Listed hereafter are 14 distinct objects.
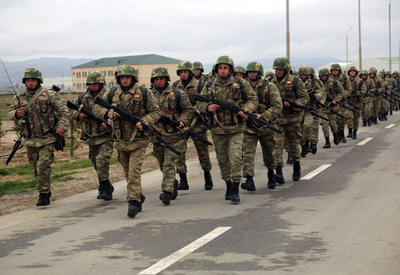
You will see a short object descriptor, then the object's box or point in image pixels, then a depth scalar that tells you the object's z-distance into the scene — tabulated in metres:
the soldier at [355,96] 20.53
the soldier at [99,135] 10.70
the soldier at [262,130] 10.64
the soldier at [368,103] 25.14
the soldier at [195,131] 11.62
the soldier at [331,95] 18.23
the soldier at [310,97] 15.89
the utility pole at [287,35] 29.45
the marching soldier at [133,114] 9.25
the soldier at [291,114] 12.04
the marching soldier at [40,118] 10.33
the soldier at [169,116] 9.91
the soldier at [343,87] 19.02
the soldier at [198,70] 13.48
